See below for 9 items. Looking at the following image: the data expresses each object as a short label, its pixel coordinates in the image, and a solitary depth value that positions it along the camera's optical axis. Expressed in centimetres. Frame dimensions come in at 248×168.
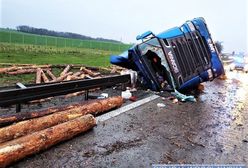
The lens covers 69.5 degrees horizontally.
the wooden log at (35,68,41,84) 559
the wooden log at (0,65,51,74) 627
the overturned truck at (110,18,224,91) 565
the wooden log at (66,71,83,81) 610
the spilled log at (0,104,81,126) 276
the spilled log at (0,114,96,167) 207
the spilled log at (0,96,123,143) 241
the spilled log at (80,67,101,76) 739
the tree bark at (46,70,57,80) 609
